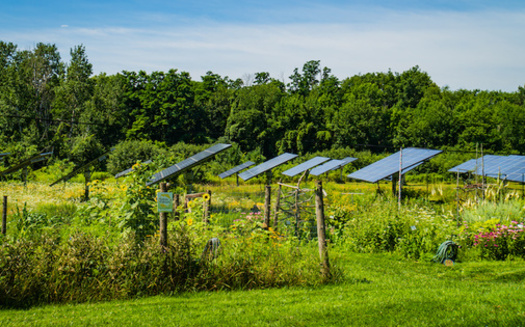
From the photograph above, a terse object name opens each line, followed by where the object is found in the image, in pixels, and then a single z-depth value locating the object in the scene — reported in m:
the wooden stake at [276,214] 10.70
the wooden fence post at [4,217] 10.60
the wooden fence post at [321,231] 7.62
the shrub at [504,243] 10.23
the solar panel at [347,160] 34.25
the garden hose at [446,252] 9.96
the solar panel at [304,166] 29.64
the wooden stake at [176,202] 11.01
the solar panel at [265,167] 29.11
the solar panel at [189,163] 16.74
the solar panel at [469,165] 27.90
